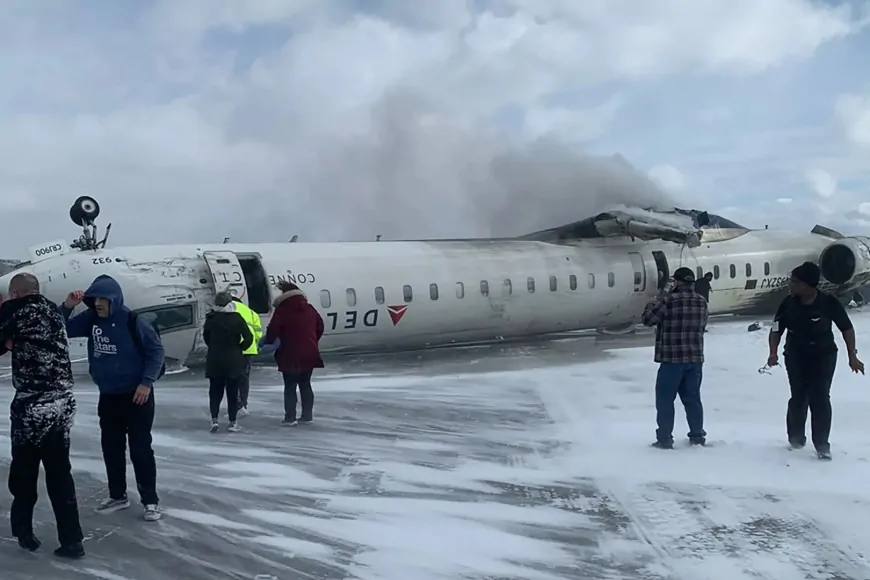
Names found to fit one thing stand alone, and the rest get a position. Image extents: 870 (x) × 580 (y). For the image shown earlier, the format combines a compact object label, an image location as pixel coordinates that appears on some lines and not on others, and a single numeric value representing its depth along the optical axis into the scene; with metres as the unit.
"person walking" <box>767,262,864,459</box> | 7.35
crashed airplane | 14.43
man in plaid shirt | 7.97
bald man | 5.18
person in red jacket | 9.58
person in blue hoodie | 5.92
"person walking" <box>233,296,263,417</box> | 10.35
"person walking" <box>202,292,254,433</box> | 9.11
